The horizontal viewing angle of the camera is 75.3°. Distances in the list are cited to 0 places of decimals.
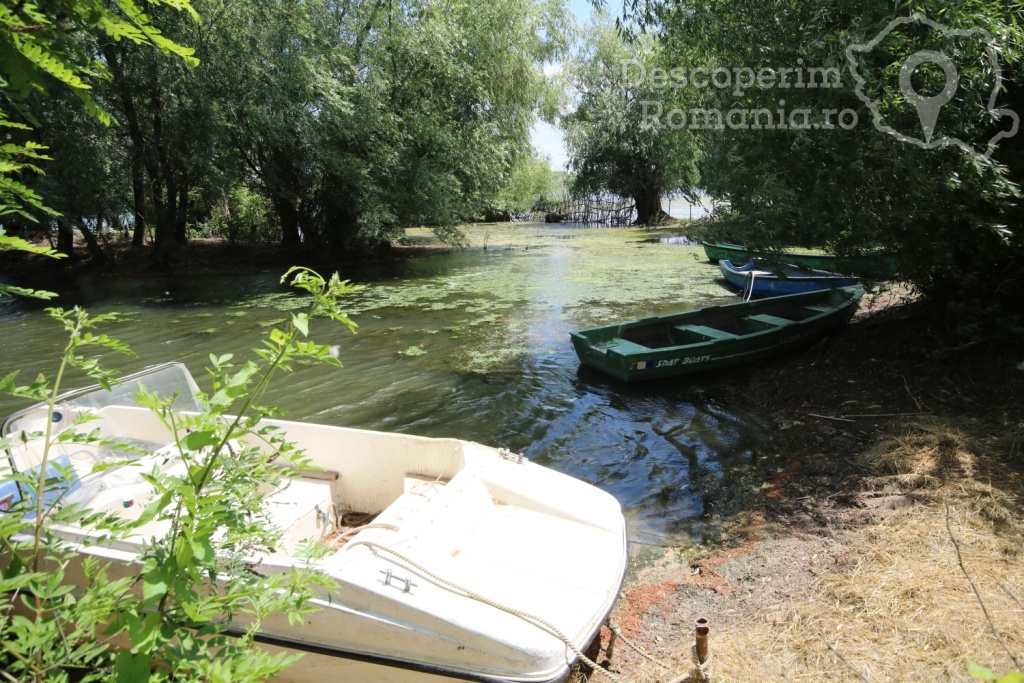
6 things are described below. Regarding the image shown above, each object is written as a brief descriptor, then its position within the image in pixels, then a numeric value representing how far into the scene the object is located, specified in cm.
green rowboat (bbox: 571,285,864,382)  991
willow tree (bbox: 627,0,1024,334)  655
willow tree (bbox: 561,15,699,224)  3556
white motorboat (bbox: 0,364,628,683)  366
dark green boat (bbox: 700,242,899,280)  848
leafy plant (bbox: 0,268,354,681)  186
